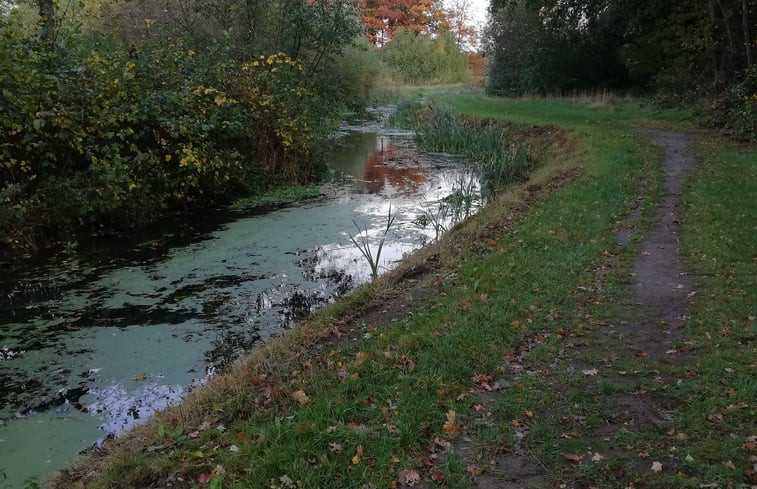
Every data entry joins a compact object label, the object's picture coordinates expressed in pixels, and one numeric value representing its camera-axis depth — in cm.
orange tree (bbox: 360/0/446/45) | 6375
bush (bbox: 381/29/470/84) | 5753
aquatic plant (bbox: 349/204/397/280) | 919
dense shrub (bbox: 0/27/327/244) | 909
